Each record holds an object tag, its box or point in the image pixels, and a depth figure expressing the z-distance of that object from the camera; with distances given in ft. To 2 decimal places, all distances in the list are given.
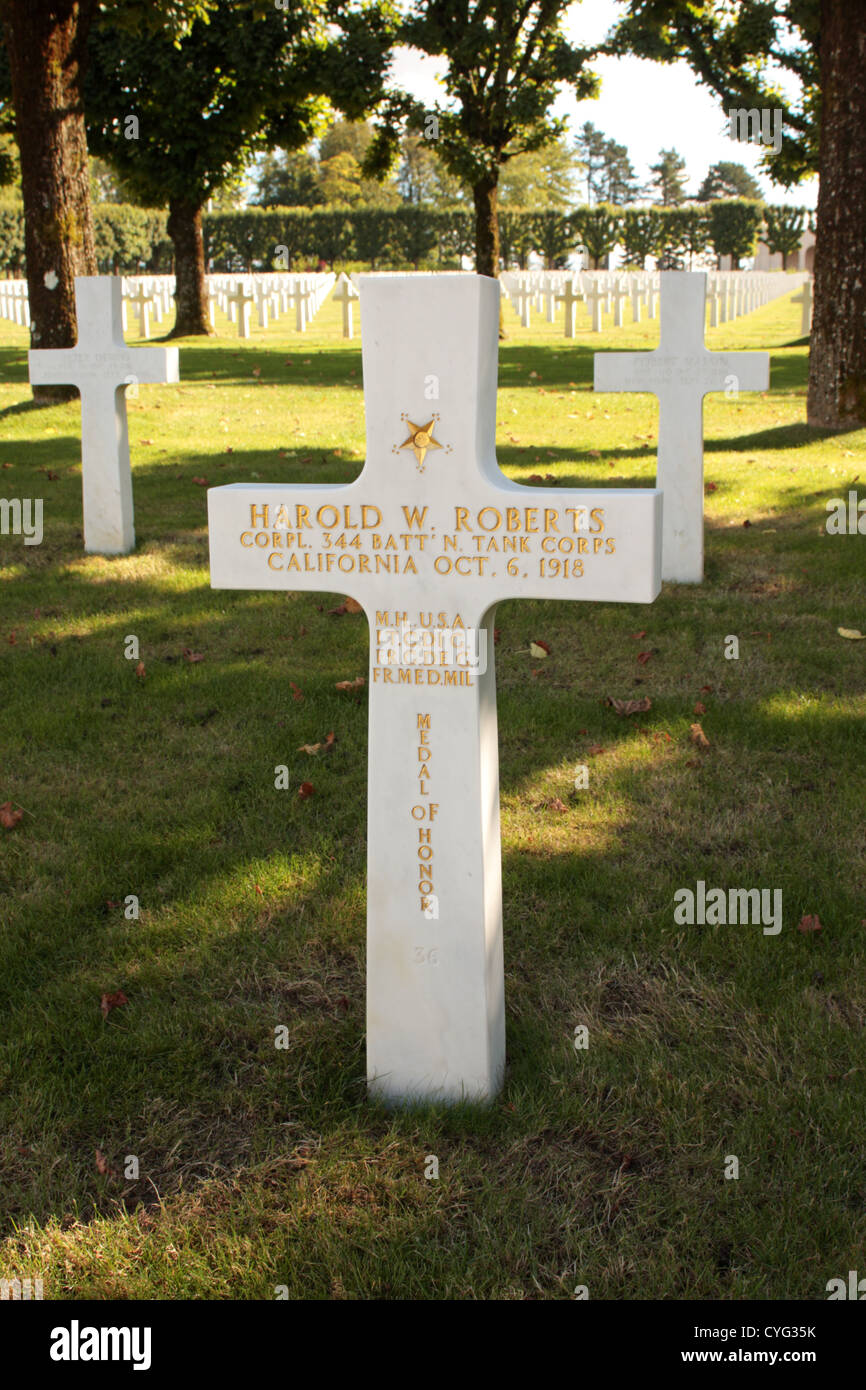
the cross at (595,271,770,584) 21.76
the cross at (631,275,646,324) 99.09
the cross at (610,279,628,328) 93.51
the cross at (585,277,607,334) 86.07
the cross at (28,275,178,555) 24.53
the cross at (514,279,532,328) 93.35
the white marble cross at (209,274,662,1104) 8.35
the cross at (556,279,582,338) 80.44
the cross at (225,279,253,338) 78.07
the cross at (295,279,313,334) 86.79
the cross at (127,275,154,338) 78.07
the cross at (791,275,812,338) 78.95
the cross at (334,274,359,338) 79.25
